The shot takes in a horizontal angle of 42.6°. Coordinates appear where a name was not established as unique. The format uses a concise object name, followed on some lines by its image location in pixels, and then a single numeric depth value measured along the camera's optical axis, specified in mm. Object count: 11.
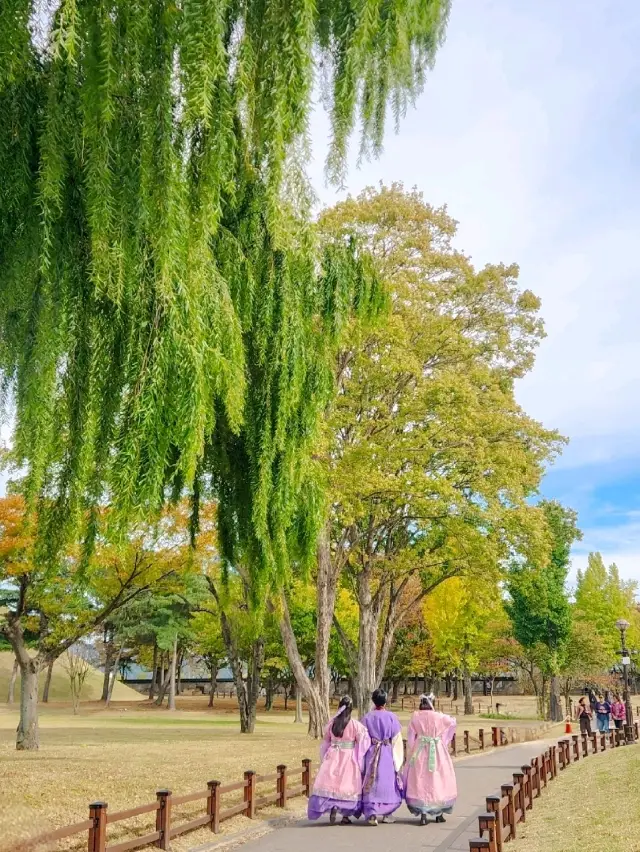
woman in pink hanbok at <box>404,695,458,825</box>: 10742
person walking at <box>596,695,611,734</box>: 27125
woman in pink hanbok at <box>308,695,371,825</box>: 10477
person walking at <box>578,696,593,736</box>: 25447
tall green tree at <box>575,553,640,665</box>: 58469
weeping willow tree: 5340
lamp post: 26172
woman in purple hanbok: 10594
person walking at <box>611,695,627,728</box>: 26750
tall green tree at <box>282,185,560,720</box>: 21703
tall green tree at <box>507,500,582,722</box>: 43375
